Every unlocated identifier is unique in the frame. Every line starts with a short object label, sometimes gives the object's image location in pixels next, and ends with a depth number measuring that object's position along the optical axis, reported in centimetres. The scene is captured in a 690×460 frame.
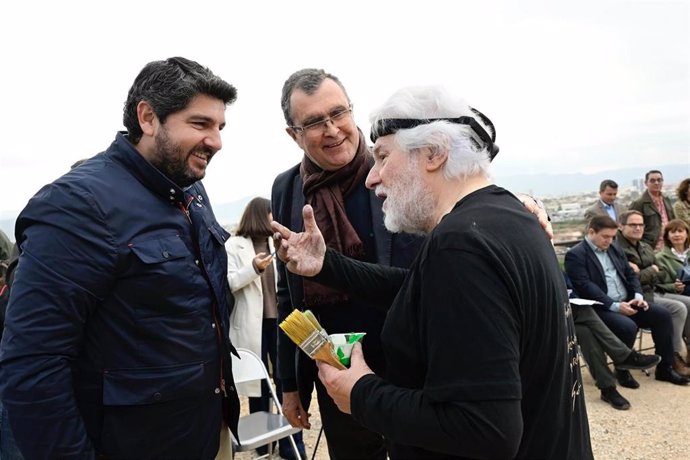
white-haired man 103
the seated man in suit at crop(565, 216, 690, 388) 550
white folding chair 290
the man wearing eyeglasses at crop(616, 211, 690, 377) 589
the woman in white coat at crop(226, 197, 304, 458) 407
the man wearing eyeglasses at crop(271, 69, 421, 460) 211
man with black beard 141
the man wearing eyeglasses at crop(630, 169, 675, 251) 729
